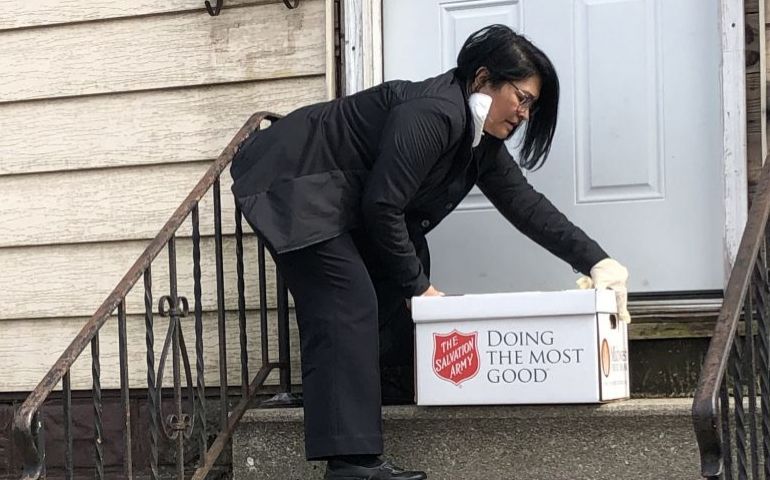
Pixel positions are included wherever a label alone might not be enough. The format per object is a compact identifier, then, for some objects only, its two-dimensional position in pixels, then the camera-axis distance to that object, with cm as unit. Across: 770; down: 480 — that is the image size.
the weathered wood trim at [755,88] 364
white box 309
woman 311
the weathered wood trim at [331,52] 399
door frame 364
